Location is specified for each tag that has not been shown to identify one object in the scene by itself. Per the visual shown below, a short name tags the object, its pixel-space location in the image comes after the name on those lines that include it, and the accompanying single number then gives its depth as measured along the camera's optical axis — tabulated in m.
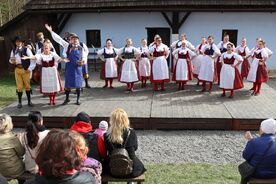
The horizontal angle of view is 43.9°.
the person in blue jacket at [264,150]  4.23
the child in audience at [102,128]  4.66
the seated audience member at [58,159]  2.31
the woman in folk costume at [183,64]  10.36
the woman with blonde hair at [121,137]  4.38
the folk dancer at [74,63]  8.67
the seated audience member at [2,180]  2.68
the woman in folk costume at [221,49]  11.06
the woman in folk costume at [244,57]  11.16
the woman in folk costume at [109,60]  10.77
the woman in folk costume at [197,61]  10.98
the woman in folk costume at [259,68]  9.69
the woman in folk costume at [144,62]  10.86
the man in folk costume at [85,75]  10.96
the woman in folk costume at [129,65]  10.43
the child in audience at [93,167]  3.56
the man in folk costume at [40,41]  11.31
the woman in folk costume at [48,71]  8.52
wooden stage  7.85
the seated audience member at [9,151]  4.52
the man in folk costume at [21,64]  8.50
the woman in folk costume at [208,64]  10.25
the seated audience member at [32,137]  4.48
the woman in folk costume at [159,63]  10.40
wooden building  14.00
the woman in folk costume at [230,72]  9.32
